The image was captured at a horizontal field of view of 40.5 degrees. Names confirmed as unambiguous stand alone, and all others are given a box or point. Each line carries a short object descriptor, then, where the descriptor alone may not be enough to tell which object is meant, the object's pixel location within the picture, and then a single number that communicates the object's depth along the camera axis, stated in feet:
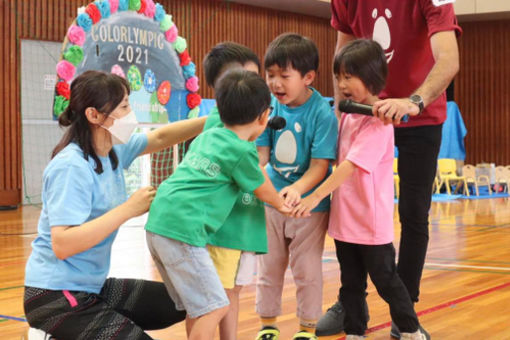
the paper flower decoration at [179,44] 26.43
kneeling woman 6.47
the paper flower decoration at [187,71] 27.22
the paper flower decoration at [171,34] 25.99
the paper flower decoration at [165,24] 25.75
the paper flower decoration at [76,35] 22.08
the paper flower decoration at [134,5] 24.43
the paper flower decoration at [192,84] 27.17
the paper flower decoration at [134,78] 24.74
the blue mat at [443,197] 36.88
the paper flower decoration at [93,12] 22.66
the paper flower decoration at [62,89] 21.59
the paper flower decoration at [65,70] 21.77
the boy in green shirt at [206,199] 6.47
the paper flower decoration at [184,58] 27.02
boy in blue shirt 7.80
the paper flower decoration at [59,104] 21.52
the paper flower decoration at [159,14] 25.47
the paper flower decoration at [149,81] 25.43
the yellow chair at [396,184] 34.91
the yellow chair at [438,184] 39.66
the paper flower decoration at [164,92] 26.00
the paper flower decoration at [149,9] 24.98
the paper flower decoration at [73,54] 21.99
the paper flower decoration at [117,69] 23.74
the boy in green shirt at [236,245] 6.98
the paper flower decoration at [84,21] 22.27
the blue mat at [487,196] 38.78
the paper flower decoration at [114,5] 23.67
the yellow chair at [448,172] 39.72
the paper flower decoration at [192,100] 27.22
